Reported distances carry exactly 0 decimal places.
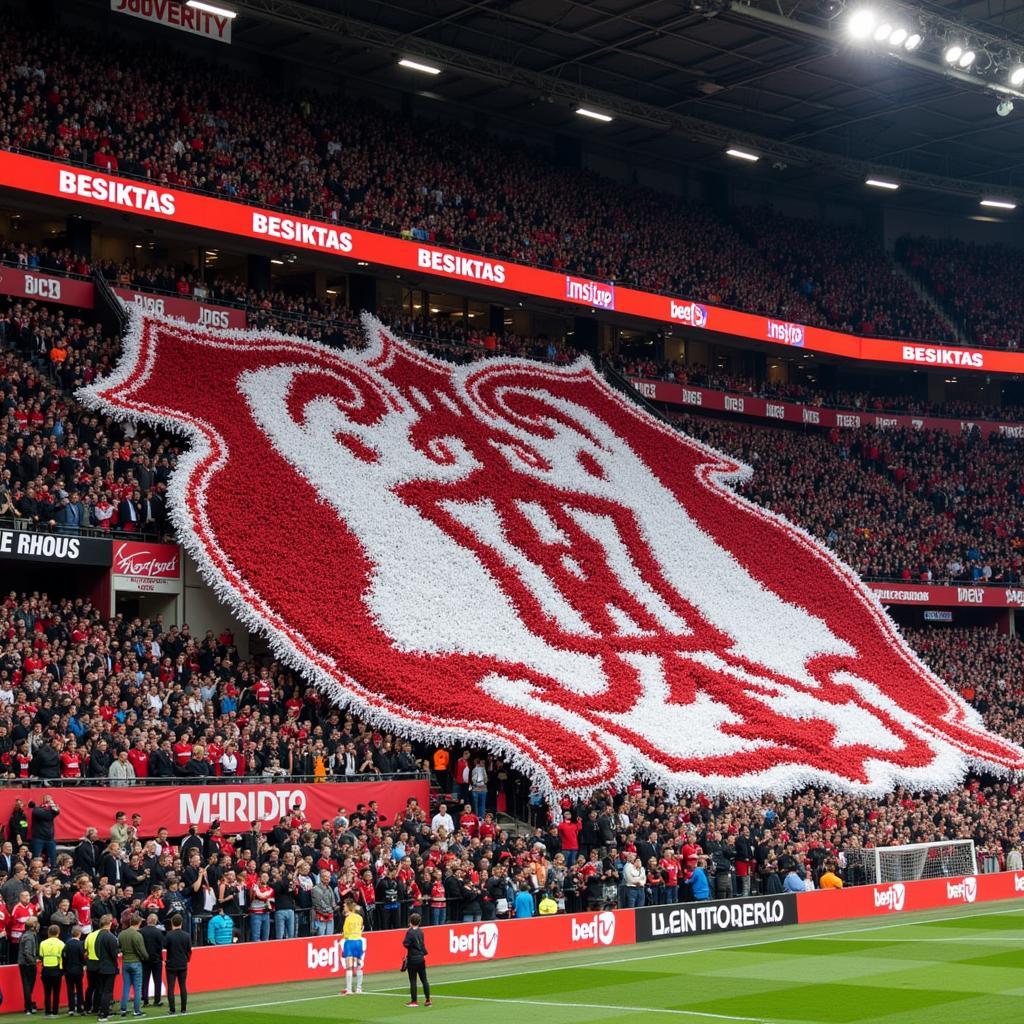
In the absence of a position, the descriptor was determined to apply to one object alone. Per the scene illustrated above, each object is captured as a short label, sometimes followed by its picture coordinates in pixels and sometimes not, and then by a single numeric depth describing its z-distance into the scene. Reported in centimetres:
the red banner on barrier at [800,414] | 5975
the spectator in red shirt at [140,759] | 2836
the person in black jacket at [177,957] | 2142
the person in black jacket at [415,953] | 2203
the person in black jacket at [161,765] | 2845
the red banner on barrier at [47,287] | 4184
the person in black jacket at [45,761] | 2645
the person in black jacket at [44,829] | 2541
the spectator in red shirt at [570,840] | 3222
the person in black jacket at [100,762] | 2744
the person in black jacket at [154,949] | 2148
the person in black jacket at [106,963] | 2100
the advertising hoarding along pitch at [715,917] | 3025
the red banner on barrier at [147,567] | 3516
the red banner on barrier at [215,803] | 2650
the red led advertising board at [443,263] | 4206
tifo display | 3516
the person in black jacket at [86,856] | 2458
